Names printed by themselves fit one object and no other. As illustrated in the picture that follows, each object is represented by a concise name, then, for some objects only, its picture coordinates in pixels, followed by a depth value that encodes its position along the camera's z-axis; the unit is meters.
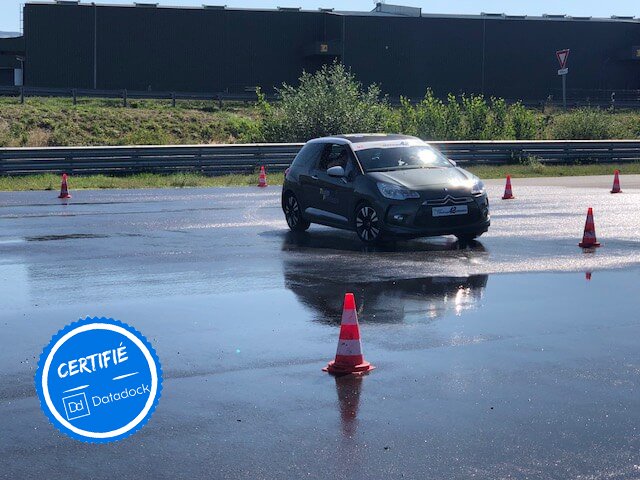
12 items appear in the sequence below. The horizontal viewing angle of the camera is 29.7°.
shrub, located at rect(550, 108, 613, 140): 43.84
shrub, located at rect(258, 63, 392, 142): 40.34
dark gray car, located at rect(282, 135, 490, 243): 17.19
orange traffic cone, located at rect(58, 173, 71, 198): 26.89
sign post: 41.79
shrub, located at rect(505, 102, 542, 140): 45.56
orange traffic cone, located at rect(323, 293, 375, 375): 9.16
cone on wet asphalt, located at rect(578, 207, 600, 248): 17.17
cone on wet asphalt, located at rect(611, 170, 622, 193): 27.94
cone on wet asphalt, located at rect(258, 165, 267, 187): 31.25
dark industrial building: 74.81
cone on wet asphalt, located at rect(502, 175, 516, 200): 26.48
